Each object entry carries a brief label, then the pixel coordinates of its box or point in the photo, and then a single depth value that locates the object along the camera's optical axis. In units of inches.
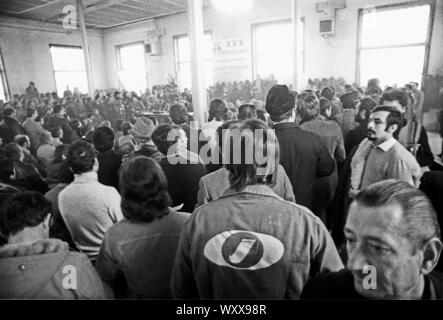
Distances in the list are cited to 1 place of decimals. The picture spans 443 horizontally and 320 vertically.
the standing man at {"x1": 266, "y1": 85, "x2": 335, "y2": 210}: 55.8
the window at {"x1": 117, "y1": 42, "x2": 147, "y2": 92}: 396.2
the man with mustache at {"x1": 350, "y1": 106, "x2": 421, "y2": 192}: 48.5
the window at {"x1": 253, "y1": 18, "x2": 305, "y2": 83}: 312.3
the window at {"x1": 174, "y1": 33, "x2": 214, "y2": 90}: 373.4
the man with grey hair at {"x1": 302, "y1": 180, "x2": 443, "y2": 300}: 23.1
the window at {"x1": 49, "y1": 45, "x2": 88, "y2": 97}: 243.8
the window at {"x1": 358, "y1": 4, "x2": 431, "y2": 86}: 243.1
